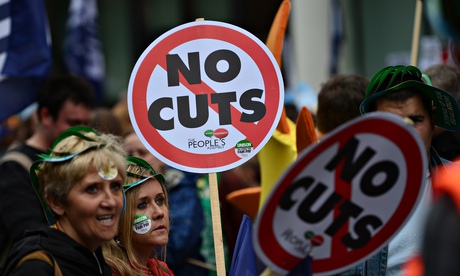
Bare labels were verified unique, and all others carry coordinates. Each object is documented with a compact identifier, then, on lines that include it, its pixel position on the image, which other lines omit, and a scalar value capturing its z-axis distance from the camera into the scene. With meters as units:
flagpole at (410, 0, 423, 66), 10.68
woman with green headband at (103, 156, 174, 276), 7.74
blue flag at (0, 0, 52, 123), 11.87
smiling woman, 6.49
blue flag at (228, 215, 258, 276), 7.50
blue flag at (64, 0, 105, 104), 20.08
